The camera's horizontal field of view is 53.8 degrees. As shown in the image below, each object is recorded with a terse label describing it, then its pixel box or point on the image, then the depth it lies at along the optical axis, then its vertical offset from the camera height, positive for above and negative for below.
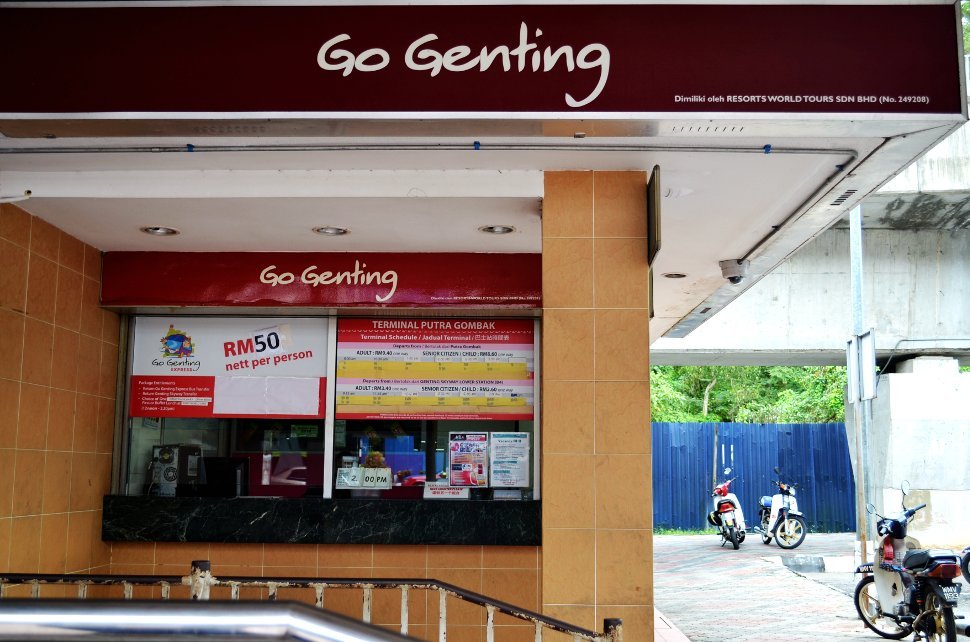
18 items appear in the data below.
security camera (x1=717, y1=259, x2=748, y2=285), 7.19 +1.37
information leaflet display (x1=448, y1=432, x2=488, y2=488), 6.94 -0.08
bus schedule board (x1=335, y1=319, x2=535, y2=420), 7.01 +0.58
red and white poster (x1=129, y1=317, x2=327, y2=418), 7.09 +0.58
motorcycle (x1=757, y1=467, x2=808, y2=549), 15.03 -1.09
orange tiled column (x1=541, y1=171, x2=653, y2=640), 4.72 +0.23
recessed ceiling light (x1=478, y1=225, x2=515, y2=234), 6.11 +1.40
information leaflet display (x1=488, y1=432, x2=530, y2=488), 6.91 -0.07
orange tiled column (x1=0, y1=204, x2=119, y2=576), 5.54 +0.29
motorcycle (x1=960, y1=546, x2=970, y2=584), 10.35 -1.19
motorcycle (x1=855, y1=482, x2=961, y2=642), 7.30 -1.08
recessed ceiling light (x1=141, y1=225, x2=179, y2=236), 6.22 +1.40
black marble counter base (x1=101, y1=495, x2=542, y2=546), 6.51 -0.50
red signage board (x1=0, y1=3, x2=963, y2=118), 4.06 +1.65
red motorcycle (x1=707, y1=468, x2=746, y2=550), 15.08 -1.03
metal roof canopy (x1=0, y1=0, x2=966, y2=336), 4.02 +1.57
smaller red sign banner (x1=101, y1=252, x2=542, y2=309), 6.76 +1.18
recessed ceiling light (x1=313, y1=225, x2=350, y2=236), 6.16 +1.40
